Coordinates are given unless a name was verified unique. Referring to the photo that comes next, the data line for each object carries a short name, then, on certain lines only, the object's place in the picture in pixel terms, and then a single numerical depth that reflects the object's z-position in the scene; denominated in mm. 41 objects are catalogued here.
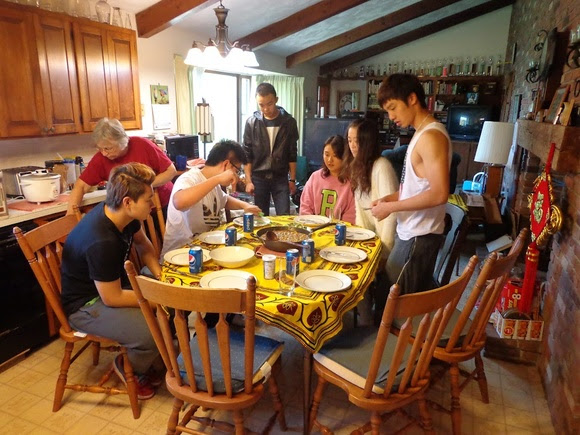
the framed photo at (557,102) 2241
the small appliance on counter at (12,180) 2514
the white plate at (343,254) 1846
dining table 1425
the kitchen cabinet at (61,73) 2285
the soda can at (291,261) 1645
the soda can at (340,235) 2064
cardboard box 2188
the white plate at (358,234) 2167
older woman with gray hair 2428
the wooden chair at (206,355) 1215
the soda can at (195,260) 1687
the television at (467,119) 6672
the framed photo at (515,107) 4367
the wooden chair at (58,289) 1737
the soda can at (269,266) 1651
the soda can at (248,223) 2229
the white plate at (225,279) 1574
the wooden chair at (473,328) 1460
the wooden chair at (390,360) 1237
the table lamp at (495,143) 4000
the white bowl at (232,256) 1740
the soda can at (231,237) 1988
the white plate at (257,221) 2368
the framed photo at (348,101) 7760
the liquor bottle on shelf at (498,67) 6840
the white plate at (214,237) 2047
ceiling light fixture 2668
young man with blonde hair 1662
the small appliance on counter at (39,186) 2355
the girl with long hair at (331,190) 2617
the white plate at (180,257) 1794
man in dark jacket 3508
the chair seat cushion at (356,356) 1440
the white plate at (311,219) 2438
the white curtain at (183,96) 3902
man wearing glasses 2070
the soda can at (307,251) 1838
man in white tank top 1759
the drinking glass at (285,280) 1539
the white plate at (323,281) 1566
